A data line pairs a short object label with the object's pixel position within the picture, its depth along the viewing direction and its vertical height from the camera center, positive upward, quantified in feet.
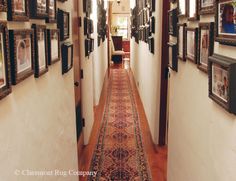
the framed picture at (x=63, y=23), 7.36 +0.77
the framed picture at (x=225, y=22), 3.84 +0.38
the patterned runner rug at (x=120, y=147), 10.80 -3.94
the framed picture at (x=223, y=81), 3.87 -0.40
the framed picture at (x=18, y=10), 3.93 +0.61
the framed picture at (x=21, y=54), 4.02 +0.02
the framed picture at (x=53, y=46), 5.99 +0.18
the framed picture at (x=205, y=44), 4.80 +0.14
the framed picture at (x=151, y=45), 13.30 +0.36
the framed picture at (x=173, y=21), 7.89 +0.81
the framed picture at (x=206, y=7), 4.69 +0.73
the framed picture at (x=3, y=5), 3.60 +0.59
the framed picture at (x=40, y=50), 5.07 +0.09
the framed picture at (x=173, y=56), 7.96 -0.09
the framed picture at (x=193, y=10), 5.67 +0.80
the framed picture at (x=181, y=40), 6.72 +0.28
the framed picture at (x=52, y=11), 5.96 +0.88
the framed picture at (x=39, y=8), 4.92 +0.77
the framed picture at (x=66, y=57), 7.64 -0.07
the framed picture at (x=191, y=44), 5.78 +0.17
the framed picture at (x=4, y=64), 3.60 -0.10
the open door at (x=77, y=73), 11.64 -0.74
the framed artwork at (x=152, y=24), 12.92 +1.21
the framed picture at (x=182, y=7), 6.52 +1.00
